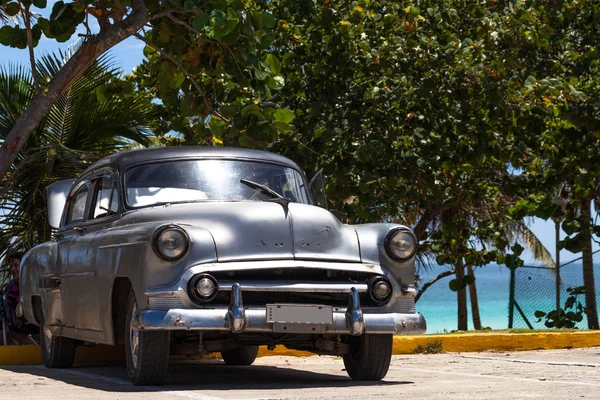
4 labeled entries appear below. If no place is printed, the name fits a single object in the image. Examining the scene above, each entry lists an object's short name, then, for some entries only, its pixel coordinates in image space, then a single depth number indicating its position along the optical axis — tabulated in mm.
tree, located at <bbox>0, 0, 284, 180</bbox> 9570
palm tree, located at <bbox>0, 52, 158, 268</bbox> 14398
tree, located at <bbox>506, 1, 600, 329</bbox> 14268
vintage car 7074
